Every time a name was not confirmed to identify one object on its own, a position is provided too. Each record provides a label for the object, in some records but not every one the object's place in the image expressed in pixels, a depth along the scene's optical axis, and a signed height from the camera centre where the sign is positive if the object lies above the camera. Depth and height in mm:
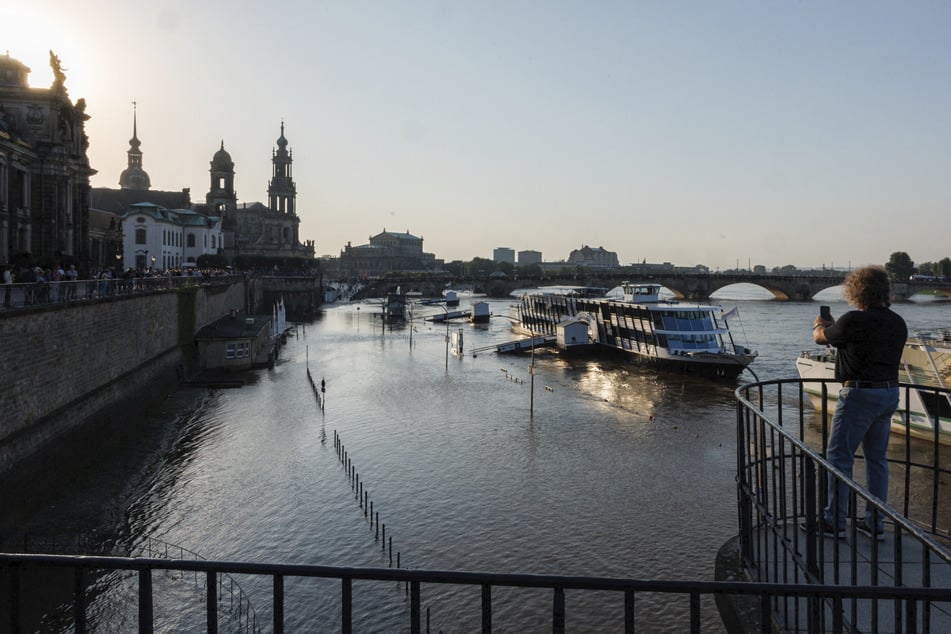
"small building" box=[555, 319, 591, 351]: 68569 -4896
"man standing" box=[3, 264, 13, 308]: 21812 -441
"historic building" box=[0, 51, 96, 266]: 43094 +7206
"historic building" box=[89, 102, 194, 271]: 67438 +11265
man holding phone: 6781 -793
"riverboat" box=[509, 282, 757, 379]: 52344 -3944
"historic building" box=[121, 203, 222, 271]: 91062 +6153
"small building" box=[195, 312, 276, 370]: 51375 -4932
